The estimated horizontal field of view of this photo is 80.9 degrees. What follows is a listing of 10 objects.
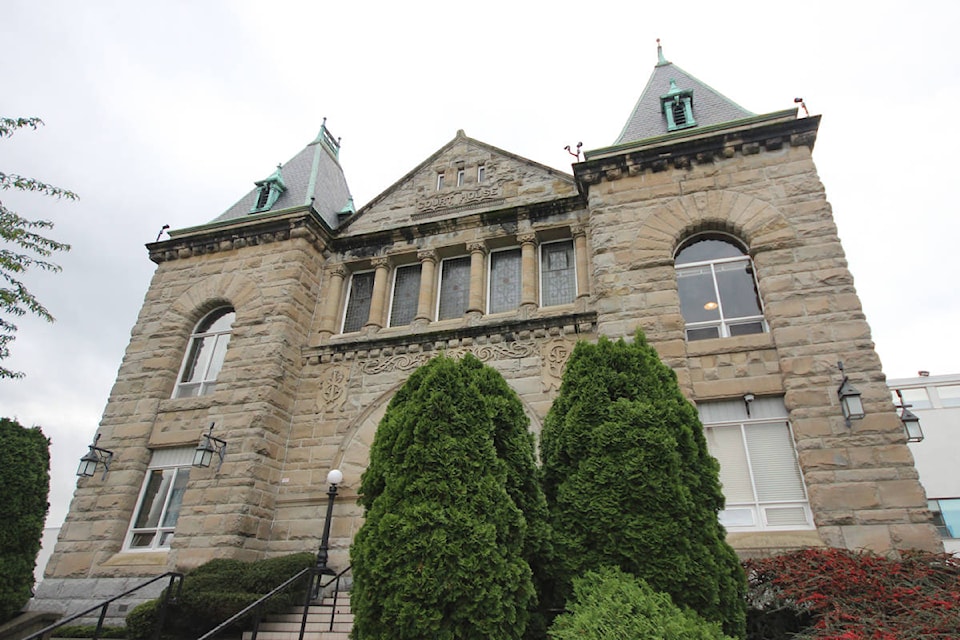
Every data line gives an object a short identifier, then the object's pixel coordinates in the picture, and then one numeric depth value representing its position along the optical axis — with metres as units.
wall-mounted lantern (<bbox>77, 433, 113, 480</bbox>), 11.03
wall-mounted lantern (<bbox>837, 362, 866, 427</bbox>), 7.94
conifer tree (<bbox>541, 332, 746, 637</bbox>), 5.64
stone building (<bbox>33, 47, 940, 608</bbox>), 8.52
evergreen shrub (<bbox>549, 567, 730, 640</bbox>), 4.76
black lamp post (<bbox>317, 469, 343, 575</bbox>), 9.21
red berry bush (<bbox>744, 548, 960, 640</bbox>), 5.45
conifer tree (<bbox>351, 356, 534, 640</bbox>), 4.96
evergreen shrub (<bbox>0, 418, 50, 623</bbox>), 9.43
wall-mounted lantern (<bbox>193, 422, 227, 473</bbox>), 10.29
